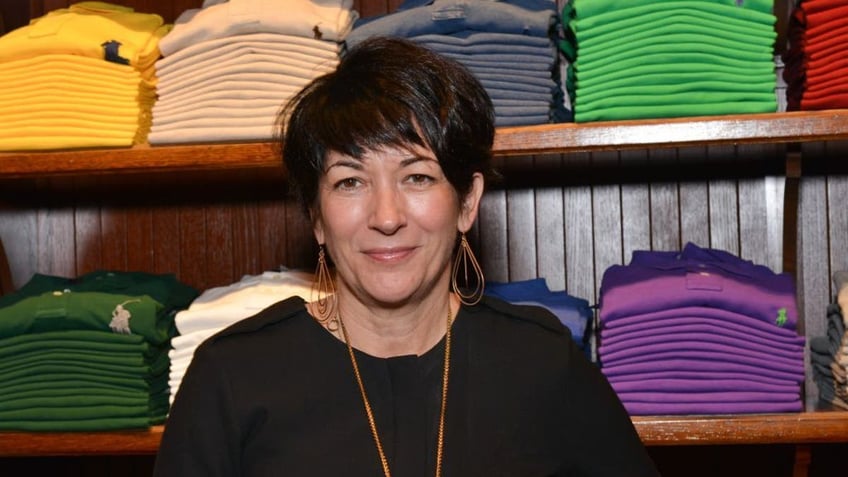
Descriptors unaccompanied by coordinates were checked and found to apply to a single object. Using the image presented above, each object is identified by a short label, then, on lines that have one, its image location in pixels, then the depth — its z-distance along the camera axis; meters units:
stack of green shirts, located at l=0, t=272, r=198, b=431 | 1.71
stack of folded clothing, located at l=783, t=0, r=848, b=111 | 1.59
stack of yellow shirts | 1.73
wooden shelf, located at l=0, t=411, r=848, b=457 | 1.58
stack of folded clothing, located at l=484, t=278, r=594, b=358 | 1.72
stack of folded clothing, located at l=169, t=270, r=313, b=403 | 1.74
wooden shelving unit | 1.55
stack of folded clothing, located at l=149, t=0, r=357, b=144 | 1.69
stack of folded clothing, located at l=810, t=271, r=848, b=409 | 1.67
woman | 1.30
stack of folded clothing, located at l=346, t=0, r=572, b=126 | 1.65
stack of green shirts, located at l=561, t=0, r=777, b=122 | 1.59
